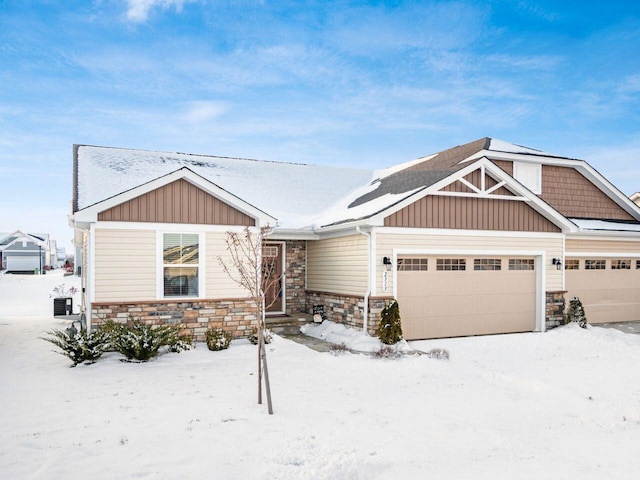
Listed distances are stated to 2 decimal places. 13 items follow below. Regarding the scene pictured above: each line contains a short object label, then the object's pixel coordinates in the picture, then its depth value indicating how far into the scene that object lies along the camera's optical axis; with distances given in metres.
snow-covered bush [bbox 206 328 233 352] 10.88
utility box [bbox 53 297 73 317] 17.81
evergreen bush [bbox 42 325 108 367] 9.48
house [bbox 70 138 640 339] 11.34
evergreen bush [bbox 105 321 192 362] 9.79
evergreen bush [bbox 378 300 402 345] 11.67
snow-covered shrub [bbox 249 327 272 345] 11.36
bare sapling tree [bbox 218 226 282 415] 6.77
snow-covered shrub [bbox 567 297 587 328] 14.34
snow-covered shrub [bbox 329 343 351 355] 11.06
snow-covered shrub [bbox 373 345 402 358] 10.60
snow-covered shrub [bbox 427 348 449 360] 10.67
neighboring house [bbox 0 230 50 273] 54.22
